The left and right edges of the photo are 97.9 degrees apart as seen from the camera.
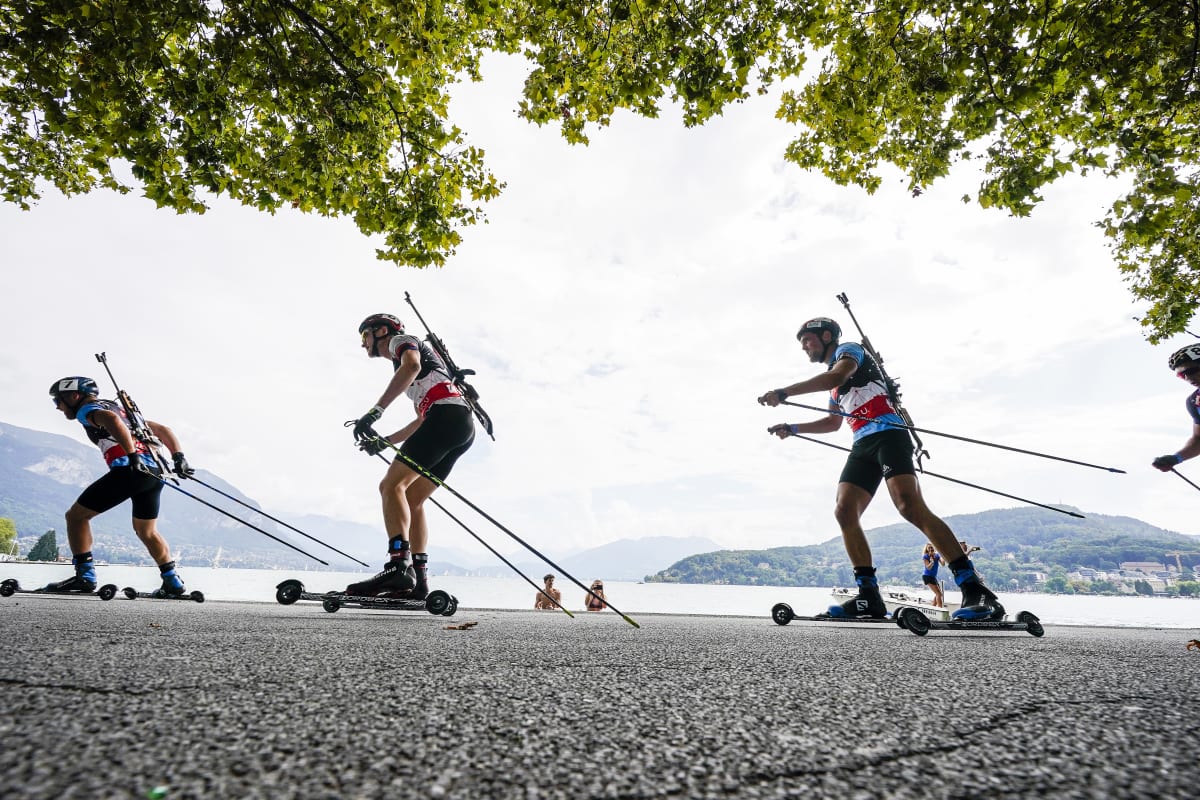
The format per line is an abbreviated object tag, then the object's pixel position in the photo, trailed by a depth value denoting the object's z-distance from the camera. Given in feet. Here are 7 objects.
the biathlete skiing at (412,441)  14.84
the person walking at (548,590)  36.58
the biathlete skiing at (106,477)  17.99
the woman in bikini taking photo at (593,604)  34.43
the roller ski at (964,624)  12.41
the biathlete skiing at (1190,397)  17.48
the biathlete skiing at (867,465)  14.28
